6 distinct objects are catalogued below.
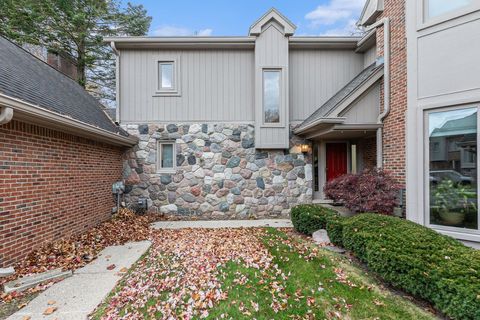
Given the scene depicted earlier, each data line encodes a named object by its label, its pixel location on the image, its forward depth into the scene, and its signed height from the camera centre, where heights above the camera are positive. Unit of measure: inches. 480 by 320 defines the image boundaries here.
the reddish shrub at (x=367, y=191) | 205.9 -29.1
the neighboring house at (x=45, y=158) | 145.5 +1.5
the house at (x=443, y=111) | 165.3 +37.6
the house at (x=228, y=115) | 294.8 +59.2
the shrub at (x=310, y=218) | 210.9 -53.4
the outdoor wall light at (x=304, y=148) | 302.8 +15.8
